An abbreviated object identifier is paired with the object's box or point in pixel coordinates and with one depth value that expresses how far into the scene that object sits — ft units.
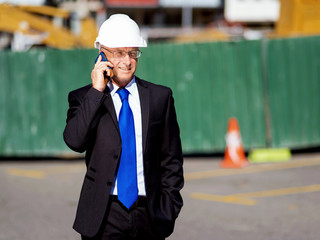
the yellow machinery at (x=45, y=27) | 67.97
